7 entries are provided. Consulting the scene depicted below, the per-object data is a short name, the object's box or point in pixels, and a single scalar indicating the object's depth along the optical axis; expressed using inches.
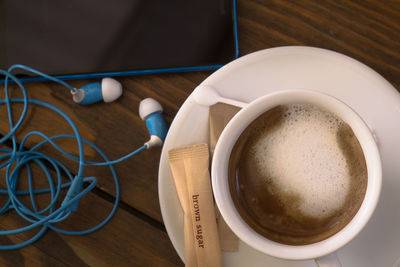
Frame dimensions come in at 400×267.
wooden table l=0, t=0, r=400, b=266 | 26.5
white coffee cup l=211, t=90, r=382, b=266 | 23.5
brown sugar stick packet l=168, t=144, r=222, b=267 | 25.1
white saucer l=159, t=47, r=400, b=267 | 24.7
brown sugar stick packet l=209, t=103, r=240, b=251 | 25.1
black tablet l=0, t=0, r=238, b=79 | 26.6
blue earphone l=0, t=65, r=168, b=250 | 26.3
